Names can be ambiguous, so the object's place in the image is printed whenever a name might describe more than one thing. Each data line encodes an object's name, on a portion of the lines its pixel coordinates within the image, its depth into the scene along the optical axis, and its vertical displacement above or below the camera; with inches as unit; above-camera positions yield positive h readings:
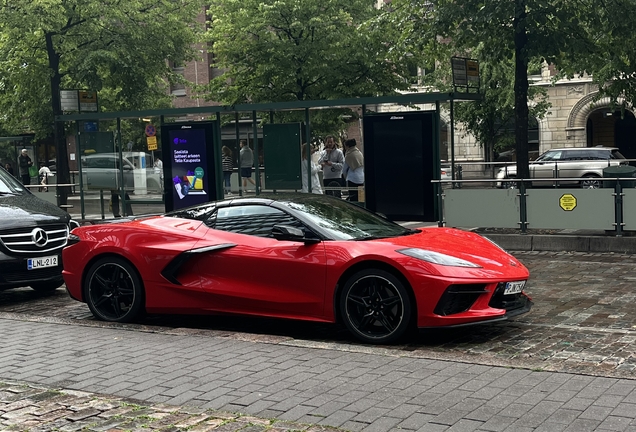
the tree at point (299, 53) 1143.0 +130.5
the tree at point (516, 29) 620.7 +85.1
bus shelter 624.1 +5.9
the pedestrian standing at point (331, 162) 729.6 -6.9
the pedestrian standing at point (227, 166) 710.5 -6.4
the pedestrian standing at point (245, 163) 710.5 -4.4
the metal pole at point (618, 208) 535.8 -38.7
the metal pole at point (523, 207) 566.6 -38.3
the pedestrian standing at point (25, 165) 1155.3 +1.0
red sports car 294.0 -39.8
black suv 415.8 -36.4
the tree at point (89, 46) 871.9 +123.3
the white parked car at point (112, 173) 748.0 -9.4
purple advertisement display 706.8 -5.1
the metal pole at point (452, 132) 616.9 +11.9
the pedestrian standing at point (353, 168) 675.4 -11.2
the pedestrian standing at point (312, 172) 679.7 -13.5
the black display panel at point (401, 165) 620.1 -9.3
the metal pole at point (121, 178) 757.5 -13.5
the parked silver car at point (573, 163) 1202.6 -24.8
